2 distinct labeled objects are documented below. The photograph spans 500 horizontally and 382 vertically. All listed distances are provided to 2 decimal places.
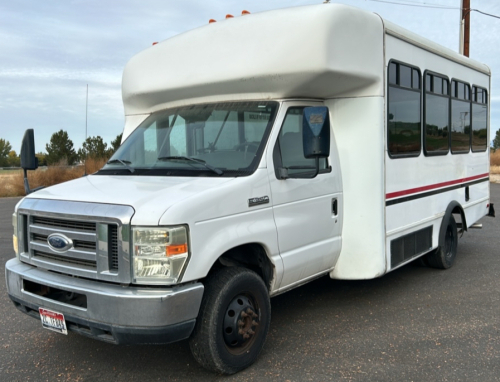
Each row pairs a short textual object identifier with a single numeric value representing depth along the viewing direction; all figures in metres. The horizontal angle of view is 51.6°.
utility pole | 19.51
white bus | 3.51
